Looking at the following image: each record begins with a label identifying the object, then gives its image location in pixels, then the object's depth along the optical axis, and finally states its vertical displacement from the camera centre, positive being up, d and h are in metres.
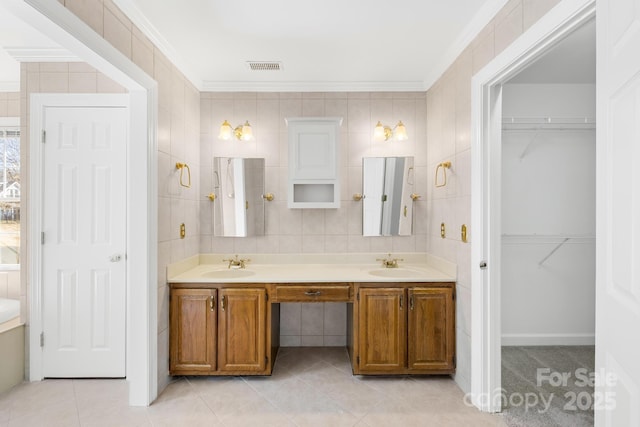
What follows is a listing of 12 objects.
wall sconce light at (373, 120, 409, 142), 2.93 +0.73
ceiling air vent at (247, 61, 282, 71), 2.66 +1.22
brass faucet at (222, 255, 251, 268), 2.90 -0.45
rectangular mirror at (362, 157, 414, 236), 3.01 +0.16
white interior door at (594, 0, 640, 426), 0.93 +0.00
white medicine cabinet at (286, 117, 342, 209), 2.88 +0.54
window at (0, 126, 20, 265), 3.06 +0.14
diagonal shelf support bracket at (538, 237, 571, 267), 3.09 -0.37
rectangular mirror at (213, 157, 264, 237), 3.00 +0.15
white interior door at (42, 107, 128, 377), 2.47 -0.21
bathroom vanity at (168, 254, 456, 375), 2.42 -0.79
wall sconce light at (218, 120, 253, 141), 2.91 +0.73
